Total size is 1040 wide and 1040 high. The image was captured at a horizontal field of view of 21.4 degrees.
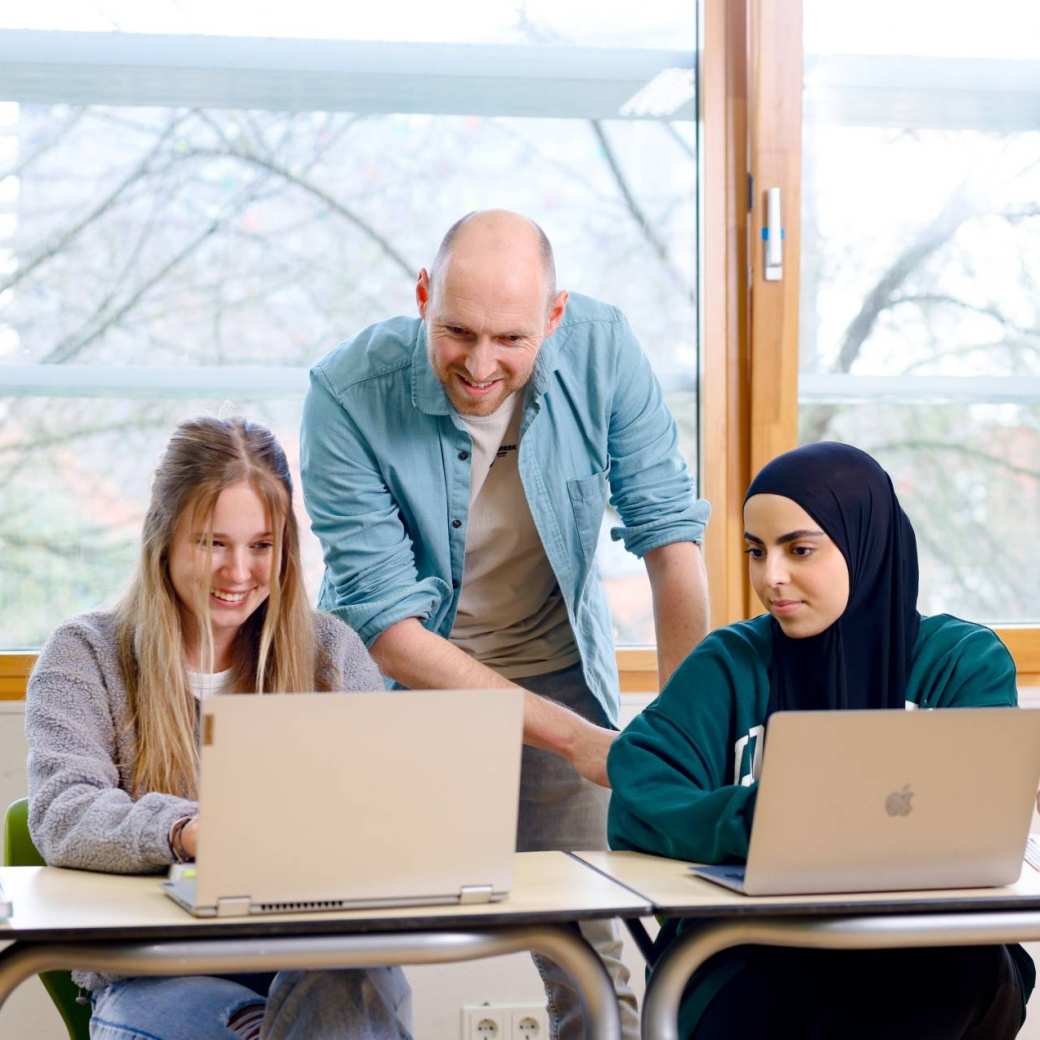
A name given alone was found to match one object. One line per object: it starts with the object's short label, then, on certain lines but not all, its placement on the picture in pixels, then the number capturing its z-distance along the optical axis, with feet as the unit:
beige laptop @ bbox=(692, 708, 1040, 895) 9.24
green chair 10.58
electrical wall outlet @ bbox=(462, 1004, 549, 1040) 13.34
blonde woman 9.74
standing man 11.20
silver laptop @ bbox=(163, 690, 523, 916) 8.87
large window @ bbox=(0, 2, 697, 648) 13.49
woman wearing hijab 10.46
